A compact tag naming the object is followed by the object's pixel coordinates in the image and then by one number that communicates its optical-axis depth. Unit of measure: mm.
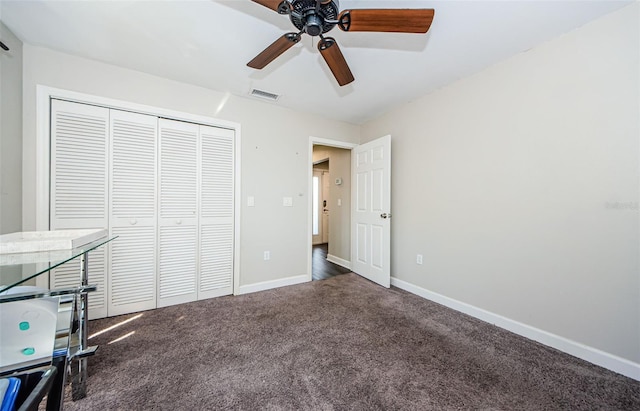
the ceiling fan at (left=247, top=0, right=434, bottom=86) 1230
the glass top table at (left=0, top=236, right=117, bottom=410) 803
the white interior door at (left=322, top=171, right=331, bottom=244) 6207
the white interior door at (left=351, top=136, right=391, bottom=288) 3135
